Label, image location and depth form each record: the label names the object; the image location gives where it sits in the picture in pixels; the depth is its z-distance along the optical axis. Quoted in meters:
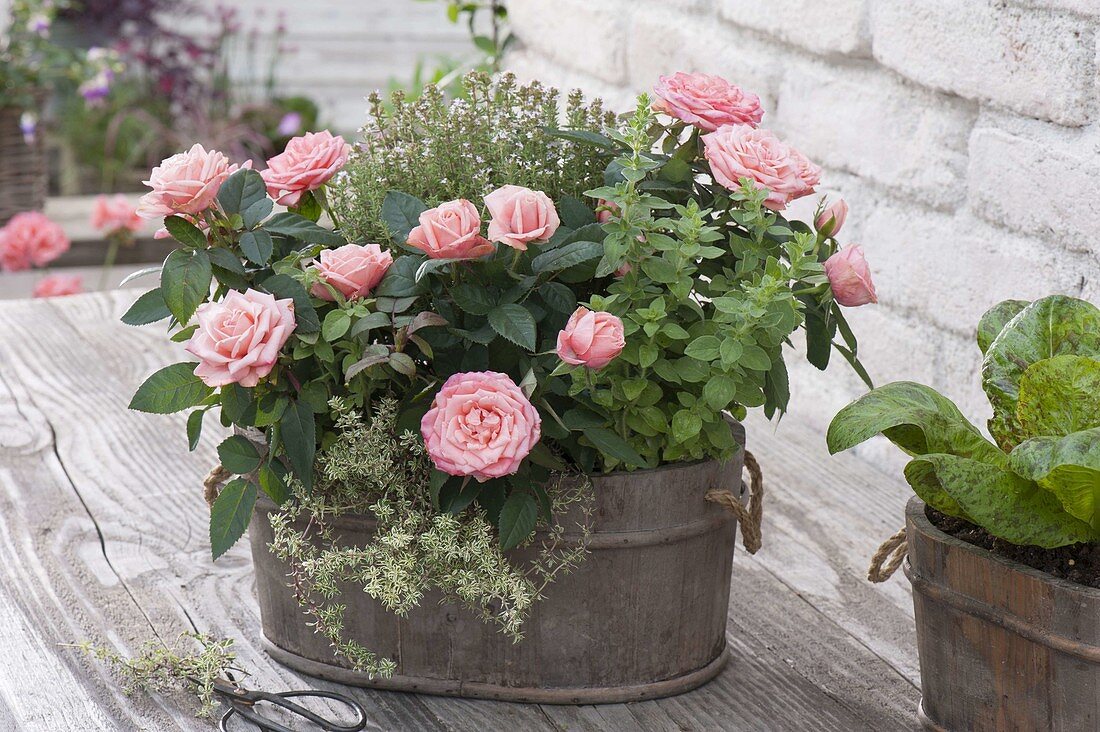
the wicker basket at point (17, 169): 5.21
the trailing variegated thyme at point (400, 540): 1.93
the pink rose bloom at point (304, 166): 2.01
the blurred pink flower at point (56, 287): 3.85
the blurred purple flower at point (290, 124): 7.45
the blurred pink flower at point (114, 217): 4.02
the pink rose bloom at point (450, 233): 1.90
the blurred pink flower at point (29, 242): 3.95
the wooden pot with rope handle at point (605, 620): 1.97
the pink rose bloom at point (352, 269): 1.93
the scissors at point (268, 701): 1.97
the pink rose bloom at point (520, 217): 1.90
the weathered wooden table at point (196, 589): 2.00
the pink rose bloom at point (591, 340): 1.88
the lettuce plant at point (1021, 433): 1.82
